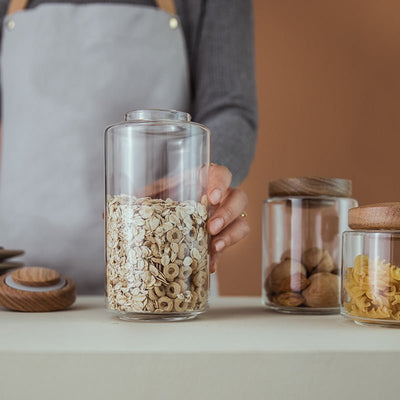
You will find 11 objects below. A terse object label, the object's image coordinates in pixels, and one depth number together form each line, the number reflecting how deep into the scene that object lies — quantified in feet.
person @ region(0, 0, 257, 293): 3.19
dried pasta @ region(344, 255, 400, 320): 1.55
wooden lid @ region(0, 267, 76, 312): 1.86
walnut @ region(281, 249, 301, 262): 2.00
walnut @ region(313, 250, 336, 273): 1.97
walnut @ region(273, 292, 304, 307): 1.94
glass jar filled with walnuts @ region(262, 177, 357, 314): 1.94
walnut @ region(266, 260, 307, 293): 1.96
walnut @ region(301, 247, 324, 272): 1.97
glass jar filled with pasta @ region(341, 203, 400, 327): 1.56
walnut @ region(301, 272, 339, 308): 1.92
